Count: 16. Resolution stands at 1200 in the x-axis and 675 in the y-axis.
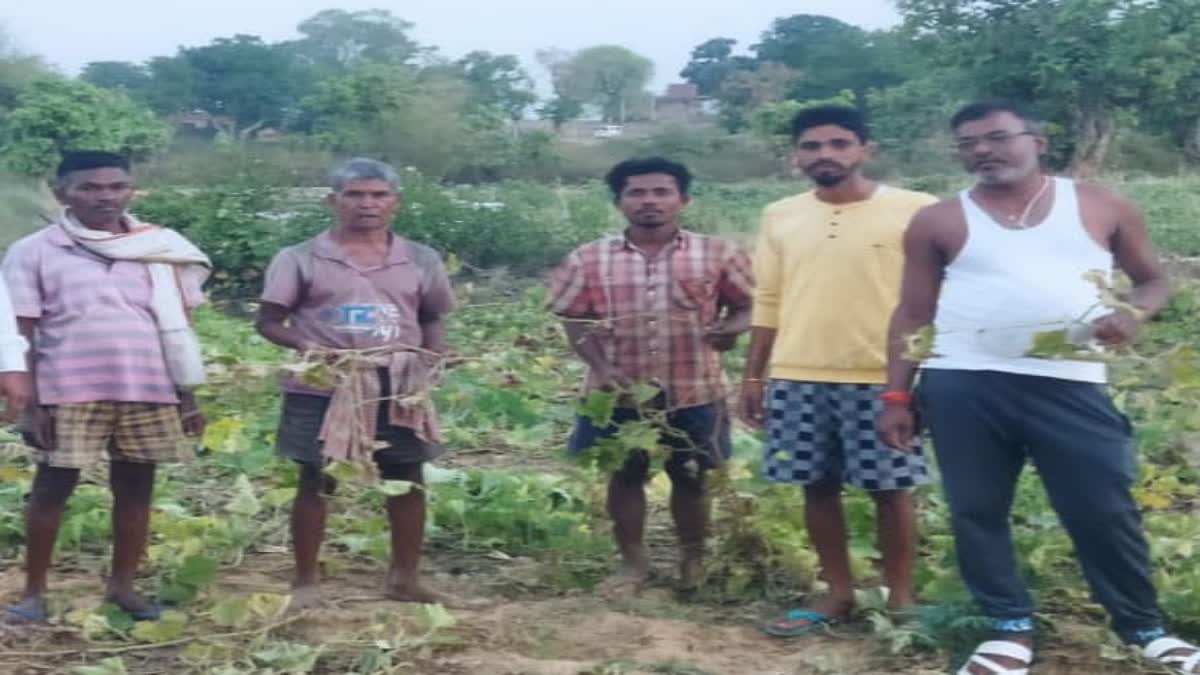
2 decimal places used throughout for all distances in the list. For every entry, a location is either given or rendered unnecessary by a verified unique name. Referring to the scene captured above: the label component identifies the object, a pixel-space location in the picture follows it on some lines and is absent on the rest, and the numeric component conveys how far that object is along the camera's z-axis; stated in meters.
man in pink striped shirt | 4.80
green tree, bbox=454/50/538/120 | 55.94
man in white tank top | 4.13
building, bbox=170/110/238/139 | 62.47
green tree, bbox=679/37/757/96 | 84.31
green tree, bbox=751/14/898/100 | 55.72
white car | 49.66
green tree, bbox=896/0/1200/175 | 32.72
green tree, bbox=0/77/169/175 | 29.86
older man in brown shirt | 4.95
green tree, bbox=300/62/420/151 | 33.94
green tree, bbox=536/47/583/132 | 58.34
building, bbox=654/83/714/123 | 61.62
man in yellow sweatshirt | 4.73
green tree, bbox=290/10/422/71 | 94.06
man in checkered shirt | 5.22
